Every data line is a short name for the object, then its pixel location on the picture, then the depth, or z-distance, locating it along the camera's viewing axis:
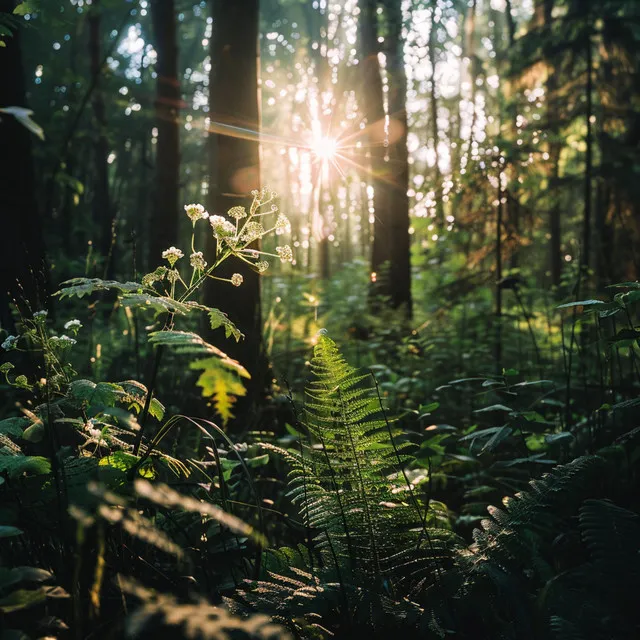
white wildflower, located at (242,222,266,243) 1.54
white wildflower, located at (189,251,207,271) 1.41
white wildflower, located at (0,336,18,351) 1.55
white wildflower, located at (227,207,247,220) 1.55
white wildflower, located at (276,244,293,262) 1.58
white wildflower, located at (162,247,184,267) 1.48
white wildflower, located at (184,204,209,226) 1.49
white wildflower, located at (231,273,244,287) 1.60
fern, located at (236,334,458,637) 1.48
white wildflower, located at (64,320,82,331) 1.71
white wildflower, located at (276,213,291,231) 1.60
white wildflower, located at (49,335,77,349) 1.59
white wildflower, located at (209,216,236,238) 1.43
